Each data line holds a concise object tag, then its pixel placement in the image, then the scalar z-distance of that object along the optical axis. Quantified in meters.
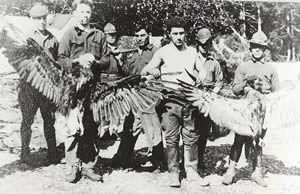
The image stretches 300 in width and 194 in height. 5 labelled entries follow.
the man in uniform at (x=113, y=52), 3.87
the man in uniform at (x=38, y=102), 3.59
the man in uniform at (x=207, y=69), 3.72
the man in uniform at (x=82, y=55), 3.33
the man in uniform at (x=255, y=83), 3.39
